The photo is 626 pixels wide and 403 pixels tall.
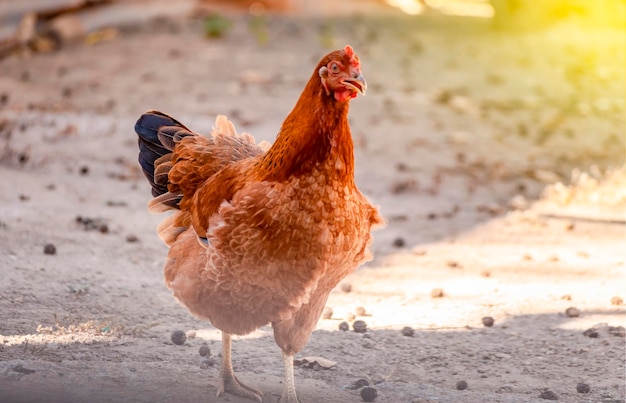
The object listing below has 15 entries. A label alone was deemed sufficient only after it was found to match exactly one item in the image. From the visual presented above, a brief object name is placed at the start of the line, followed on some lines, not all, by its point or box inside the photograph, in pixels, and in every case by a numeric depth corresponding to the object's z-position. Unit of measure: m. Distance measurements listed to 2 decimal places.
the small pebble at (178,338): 9.49
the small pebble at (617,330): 10.27
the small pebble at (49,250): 11.37
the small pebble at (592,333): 10.18
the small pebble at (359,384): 8.80
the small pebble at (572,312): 10.76
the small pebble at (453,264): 12.96
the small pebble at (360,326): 10.24
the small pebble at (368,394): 8.45
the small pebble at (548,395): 8.72
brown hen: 7.31
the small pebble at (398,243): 13.85
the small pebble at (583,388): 8.84
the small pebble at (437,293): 11.58
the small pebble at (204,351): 9.33
